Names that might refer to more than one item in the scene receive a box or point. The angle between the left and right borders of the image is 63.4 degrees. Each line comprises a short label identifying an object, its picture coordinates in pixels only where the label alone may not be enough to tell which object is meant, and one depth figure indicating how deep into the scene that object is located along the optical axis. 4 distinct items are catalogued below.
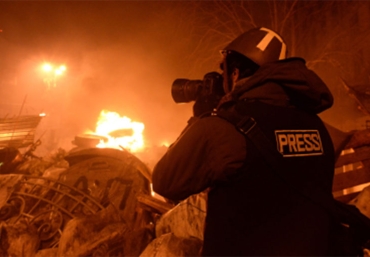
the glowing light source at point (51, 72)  14.82
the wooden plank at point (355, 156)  3.87
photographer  1.12
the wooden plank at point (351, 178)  3.82
